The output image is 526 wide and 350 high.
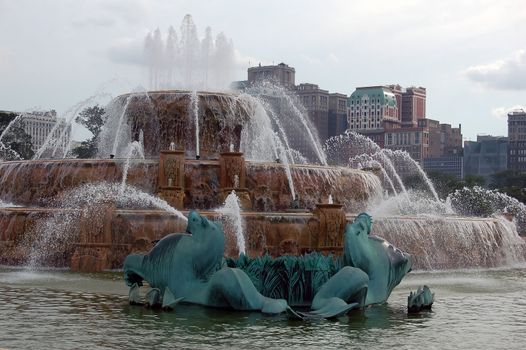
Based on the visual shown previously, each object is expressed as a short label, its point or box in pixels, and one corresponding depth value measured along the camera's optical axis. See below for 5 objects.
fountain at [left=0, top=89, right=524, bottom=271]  23.11
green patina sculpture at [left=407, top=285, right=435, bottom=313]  15.45
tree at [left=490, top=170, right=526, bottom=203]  109.62
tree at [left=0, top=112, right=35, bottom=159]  73.00
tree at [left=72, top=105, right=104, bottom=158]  80.38
